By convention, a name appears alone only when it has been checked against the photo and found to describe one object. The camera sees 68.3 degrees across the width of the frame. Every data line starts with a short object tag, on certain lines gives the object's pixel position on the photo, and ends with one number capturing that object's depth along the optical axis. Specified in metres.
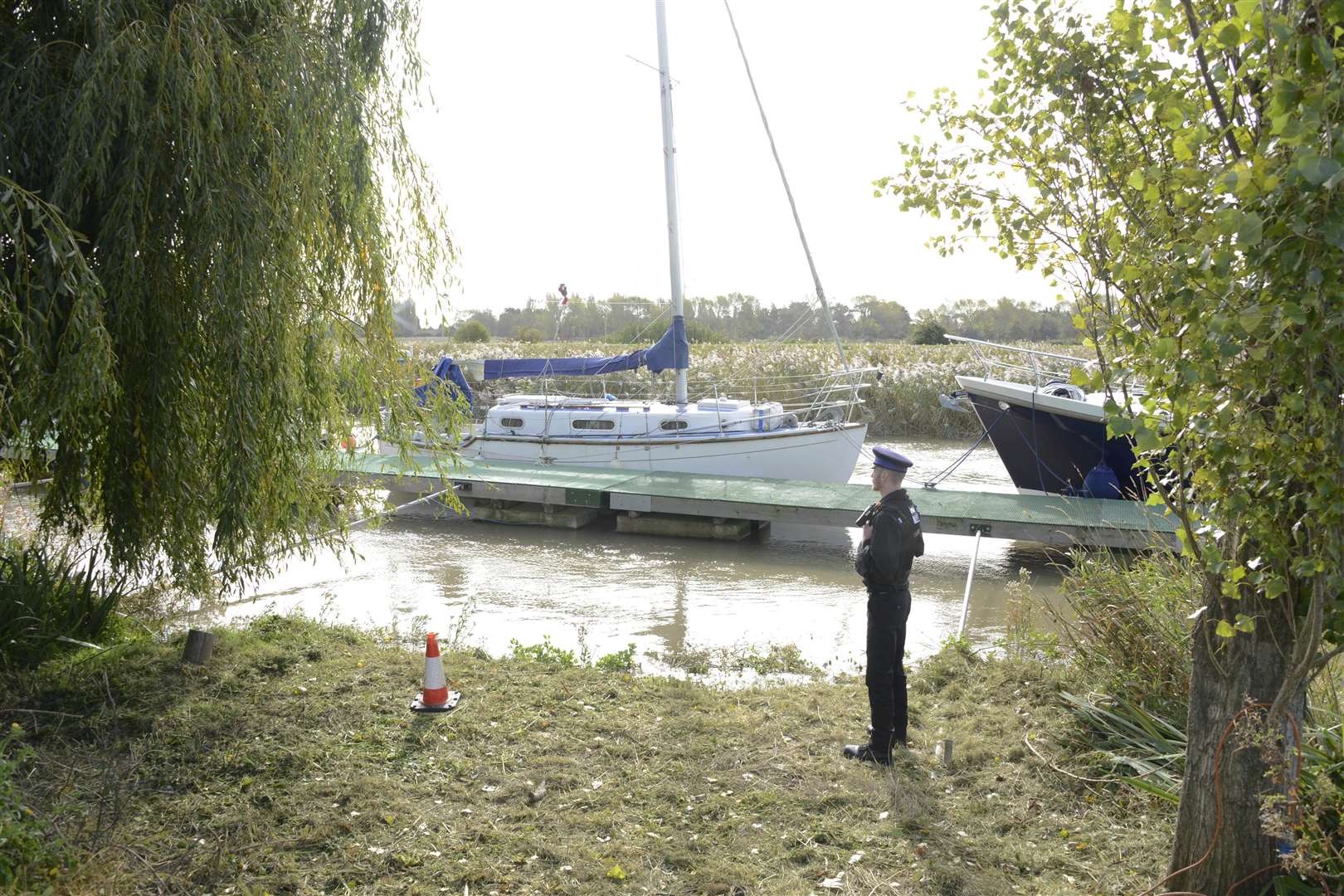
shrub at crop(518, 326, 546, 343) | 45.22
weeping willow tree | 5.46
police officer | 5.80
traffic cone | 6.67
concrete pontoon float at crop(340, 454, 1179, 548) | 13.77
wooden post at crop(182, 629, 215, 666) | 7.37
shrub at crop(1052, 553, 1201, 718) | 5.70
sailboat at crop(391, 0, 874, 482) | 19.22
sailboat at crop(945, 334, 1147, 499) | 16.06
